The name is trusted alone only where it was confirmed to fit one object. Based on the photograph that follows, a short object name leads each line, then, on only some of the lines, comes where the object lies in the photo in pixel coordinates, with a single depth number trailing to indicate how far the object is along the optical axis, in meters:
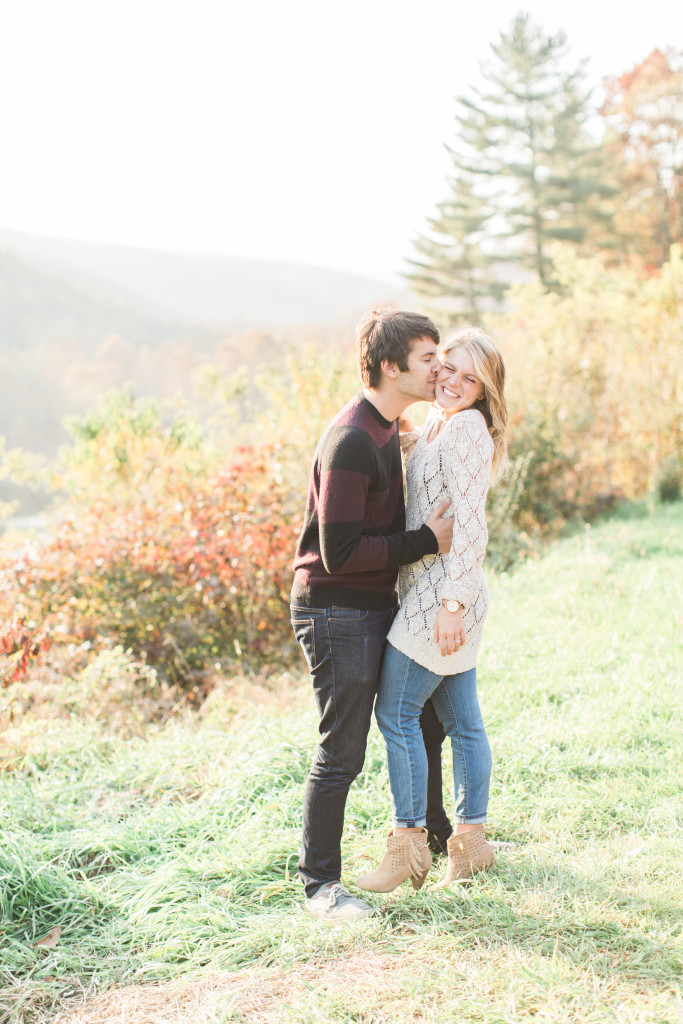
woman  2.25
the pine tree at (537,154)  27.67
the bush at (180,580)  5.44
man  2.19
